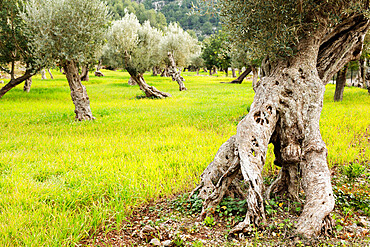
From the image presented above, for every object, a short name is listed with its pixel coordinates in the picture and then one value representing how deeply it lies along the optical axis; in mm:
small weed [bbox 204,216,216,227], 4031
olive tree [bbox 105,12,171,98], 24688
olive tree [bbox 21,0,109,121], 12430
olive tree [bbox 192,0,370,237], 4148
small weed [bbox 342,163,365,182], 5336
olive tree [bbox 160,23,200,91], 43031
